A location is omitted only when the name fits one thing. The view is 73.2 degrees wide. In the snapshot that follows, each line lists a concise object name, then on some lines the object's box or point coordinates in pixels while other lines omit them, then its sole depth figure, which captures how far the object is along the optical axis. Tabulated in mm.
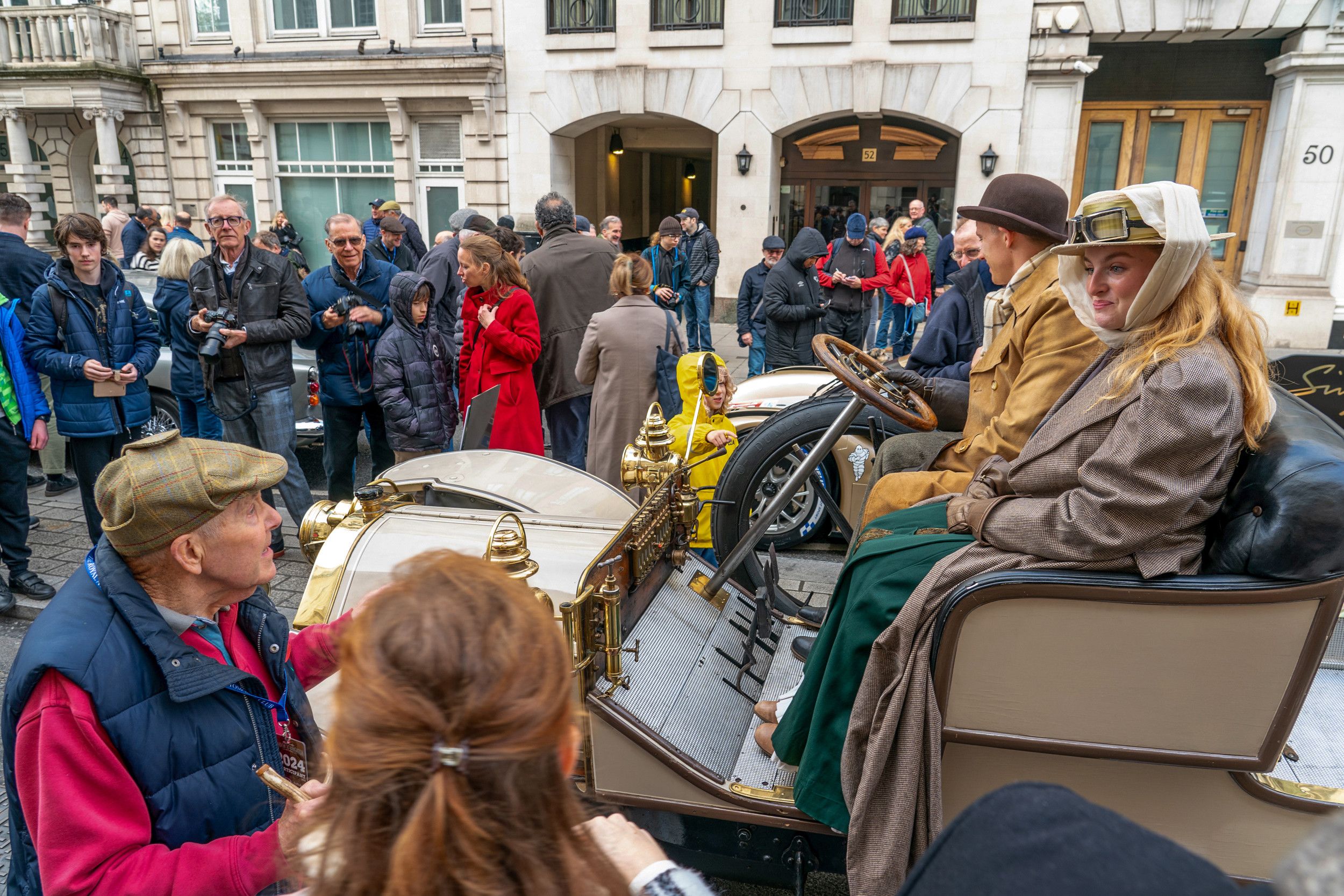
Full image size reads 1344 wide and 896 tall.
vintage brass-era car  1969
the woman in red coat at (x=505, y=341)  5059
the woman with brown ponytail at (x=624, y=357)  4977
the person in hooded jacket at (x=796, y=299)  7969
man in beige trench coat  2832
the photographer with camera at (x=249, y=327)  5191
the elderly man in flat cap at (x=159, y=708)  1536
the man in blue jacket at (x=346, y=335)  5469
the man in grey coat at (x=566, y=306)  5836
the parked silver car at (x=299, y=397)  6887
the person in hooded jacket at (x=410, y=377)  5184
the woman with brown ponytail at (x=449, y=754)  896
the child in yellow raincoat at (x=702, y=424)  4074
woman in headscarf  2047
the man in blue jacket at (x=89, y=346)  5047
